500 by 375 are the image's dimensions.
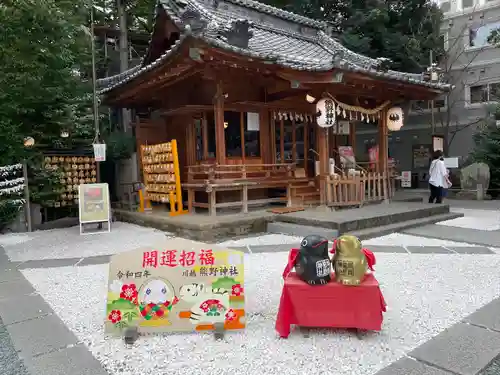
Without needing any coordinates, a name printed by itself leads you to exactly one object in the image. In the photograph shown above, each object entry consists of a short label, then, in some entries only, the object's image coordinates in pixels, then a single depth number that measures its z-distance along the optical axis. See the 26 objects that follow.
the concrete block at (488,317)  3.19
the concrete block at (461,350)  2.55
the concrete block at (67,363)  2.59
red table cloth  2.93
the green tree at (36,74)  8.40
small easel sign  8.10
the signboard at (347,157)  10.62
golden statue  2.94
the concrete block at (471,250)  5.85
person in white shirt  10.35
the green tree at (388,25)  16.47
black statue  2.95
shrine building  7.64
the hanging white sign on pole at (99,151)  9.12
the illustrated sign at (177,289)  3.03
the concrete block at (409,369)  2.47
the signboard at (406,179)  16.50
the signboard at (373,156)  10.64
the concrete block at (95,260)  5.68
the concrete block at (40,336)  2.92
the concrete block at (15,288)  4.30
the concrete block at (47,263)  5.60
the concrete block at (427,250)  5.86
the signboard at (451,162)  14.47
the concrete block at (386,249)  5.95
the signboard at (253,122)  9.28
